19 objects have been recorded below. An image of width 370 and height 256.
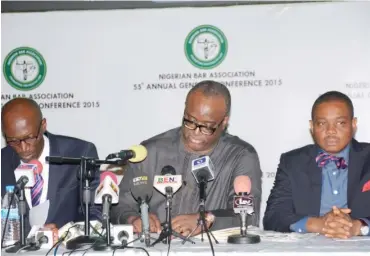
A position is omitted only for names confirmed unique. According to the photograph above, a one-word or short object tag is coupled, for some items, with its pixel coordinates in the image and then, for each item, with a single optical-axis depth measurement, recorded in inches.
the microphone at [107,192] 129.7
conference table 122.9
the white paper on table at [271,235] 137.9
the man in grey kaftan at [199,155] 170.6
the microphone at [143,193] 132.1
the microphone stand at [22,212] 135.5
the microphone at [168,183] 131.5
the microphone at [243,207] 133.2
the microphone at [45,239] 136.2
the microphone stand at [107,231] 128.4
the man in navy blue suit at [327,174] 165.6
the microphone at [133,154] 129.1
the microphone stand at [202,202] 130.6
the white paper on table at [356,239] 137.7
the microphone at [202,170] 134.2
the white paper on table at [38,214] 156.3
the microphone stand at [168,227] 130.6
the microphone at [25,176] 135.9
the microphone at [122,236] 133.9
